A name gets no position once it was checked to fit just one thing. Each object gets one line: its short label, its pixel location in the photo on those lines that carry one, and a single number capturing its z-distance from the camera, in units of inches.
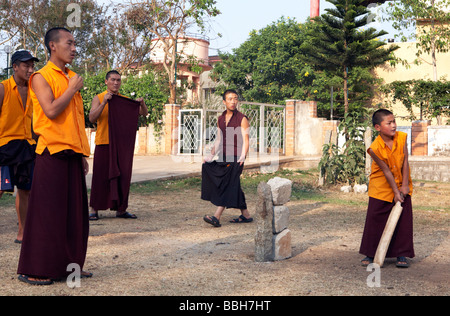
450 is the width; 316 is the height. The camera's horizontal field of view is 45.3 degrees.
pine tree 849.5
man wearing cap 213.6
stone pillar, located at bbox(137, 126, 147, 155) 733.3
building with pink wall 831.7
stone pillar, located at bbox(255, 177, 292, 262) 192.2
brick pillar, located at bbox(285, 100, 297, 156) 677.9
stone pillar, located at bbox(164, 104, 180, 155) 697.6
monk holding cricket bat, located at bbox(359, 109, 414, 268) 191.0
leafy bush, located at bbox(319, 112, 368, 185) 421.7
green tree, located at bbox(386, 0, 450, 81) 909.8
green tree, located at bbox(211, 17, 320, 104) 1002.1
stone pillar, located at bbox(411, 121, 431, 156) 773.9
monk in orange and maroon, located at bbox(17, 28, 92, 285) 155.8
